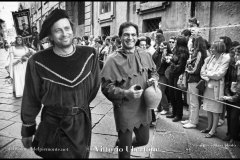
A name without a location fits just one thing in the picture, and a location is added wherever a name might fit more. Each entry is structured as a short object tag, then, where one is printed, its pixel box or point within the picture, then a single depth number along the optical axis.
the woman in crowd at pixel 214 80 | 3.72
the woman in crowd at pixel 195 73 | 4.15
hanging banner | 6.19
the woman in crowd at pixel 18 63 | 6.43
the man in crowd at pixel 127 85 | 2.34
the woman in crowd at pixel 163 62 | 4.88
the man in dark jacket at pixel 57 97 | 1.90
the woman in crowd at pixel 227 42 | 3.83
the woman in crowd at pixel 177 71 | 4.50
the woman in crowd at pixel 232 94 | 3.54
